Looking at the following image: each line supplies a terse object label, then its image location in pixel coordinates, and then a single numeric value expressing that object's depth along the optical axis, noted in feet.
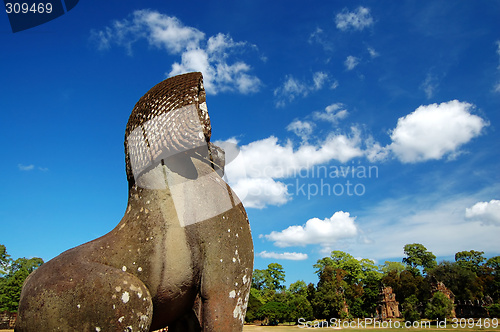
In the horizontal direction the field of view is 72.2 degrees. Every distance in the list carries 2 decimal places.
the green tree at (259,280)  219.20
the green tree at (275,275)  220.84
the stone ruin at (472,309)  134.16
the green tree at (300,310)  147.75
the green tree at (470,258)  183.94
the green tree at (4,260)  140.67
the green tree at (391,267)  245.65
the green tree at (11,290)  118.62
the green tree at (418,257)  233.35
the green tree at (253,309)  152.20
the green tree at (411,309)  115.23
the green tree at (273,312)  152.15
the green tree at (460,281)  149.31
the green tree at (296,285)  229.45
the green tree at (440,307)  110.73
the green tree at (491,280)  156.87
